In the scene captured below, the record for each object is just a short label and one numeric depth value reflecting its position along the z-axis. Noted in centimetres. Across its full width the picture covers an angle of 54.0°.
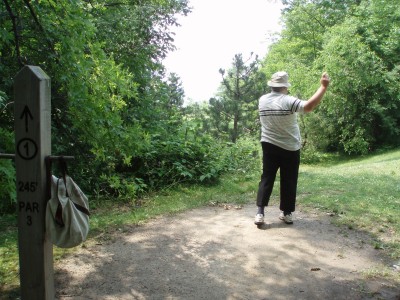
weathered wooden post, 213
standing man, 462
